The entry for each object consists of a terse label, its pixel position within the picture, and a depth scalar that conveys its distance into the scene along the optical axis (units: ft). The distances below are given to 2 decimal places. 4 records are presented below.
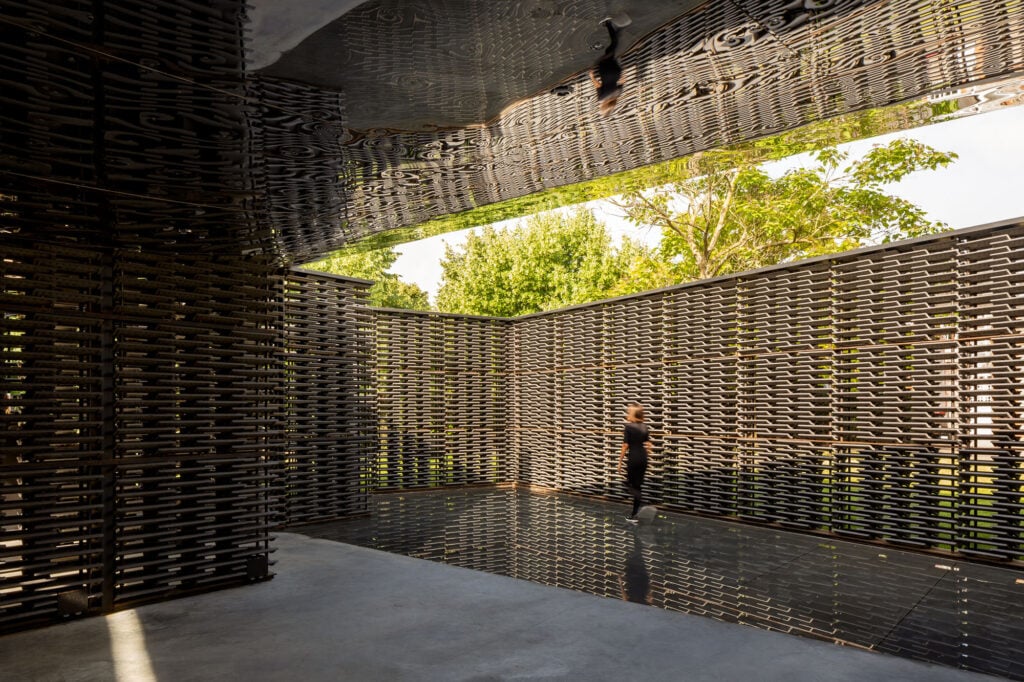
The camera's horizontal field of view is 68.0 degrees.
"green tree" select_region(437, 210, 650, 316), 107.34
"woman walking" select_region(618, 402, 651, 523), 30.35
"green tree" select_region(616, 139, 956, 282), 67.05
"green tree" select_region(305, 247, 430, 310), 143.23
